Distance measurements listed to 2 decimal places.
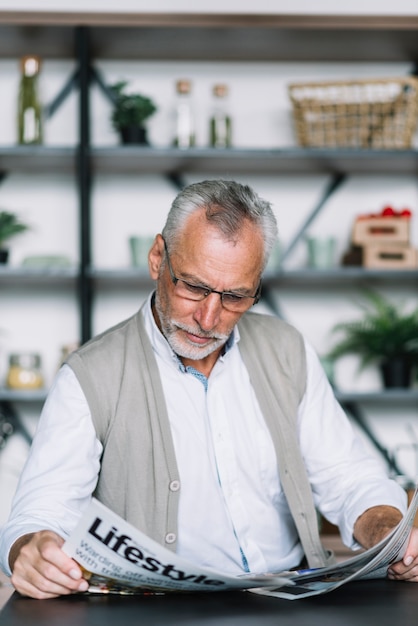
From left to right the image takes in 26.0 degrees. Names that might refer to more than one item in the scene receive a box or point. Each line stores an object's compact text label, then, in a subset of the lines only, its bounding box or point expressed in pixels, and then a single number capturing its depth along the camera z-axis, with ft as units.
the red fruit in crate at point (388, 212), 12.57
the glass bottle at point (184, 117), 12.49
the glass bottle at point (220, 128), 12.62
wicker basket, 12.15
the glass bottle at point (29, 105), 12.37
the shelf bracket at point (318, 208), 13.29
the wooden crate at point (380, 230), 12.45
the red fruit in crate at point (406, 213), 12.47
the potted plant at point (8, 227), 12.68
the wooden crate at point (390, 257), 12.43
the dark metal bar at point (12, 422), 12.92
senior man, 5.62
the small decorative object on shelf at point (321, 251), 12.52
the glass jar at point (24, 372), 12.21
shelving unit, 12.01
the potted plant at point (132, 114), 12.45
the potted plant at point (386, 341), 12.61
